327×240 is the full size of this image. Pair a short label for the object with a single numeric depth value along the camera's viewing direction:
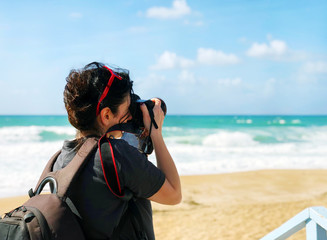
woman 1.12
